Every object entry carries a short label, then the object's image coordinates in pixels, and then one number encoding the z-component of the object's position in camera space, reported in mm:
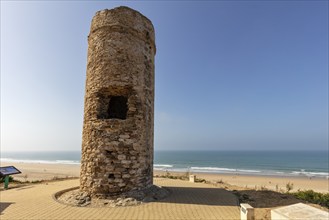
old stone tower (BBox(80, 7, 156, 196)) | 7930
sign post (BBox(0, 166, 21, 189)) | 10894
